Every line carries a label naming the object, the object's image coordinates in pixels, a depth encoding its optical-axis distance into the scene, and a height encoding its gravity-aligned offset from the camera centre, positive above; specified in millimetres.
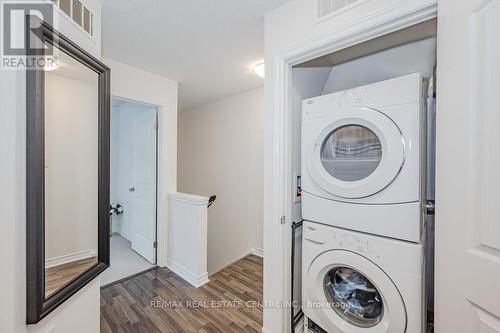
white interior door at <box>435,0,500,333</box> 646 -6
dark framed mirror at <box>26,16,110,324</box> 909 -31
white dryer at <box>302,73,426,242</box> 1085 +47
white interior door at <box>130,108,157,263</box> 2732 -302
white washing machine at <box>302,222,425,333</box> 1075 -684
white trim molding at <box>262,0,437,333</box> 1438 -78
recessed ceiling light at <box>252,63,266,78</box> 2333 +1079
